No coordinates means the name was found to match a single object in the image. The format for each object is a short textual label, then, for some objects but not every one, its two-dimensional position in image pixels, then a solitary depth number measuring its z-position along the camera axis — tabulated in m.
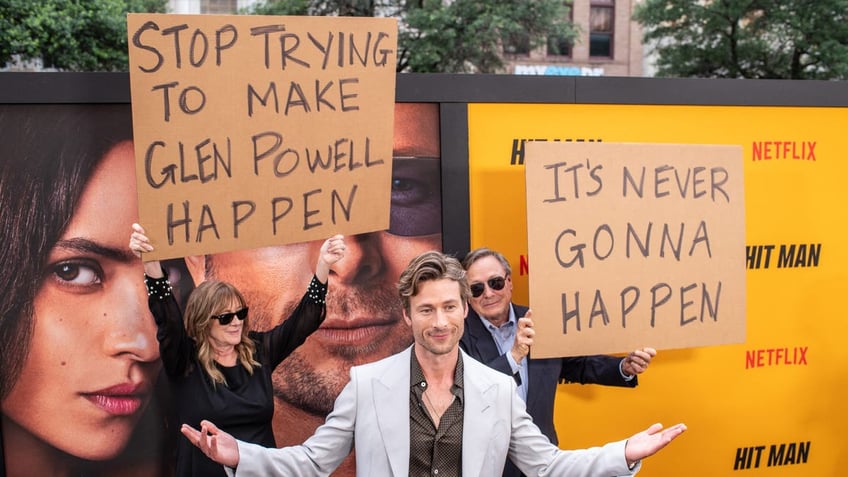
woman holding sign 3.08
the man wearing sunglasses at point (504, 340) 3.38
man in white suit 2.53
